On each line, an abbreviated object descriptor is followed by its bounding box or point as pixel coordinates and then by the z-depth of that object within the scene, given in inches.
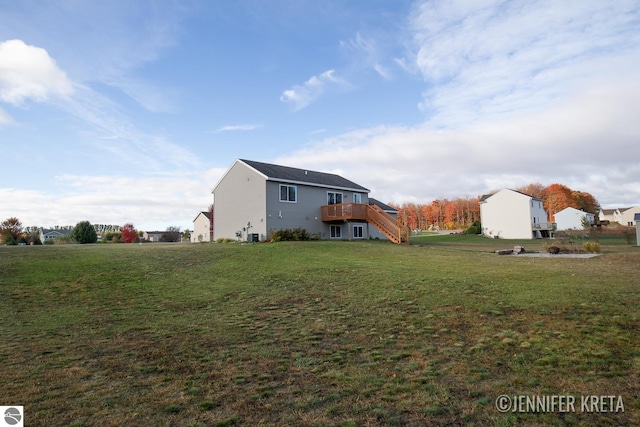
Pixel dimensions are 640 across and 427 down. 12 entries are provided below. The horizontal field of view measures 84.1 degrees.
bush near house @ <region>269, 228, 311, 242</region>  936.9
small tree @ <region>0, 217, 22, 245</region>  1259.8
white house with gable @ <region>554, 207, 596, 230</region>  2458.2
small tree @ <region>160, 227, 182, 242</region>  1805.5
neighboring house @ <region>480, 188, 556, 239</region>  1729.8
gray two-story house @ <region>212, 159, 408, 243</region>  1009.5
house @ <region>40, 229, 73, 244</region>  3572.8
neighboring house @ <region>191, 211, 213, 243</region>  1822.2
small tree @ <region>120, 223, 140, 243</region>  2199.8
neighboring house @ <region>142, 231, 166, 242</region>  2992.6
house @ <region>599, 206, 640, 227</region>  3449.8
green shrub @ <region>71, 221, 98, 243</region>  1220.5
